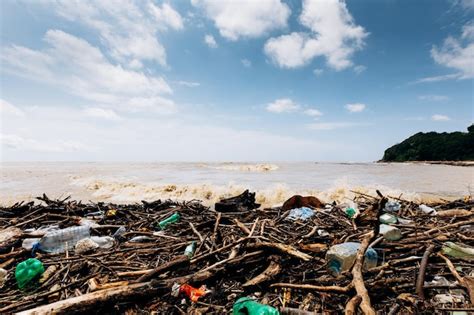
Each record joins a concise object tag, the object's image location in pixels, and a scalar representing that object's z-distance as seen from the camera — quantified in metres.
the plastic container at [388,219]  4.41
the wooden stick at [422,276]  2.16
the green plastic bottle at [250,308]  1.85
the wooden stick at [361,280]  1.86
